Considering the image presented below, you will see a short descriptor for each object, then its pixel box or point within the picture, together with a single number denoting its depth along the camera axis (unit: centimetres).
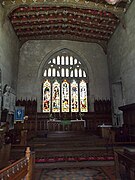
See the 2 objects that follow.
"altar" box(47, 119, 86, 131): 1125
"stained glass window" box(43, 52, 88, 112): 1302
